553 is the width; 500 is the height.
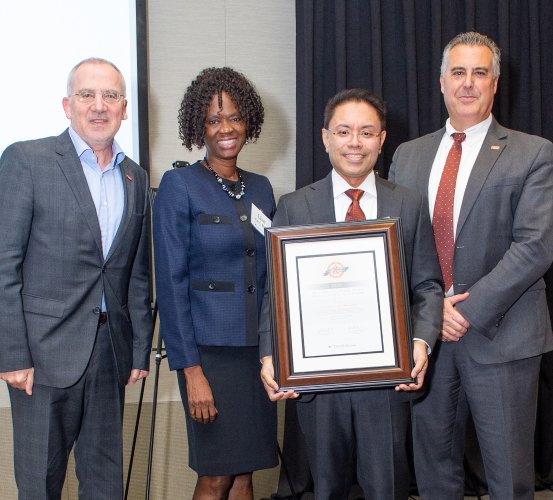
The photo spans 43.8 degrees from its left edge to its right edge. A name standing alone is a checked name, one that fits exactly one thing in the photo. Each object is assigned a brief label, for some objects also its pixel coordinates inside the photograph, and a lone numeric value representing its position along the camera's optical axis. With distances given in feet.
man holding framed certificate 6.59
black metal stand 8.88
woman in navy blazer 7.35
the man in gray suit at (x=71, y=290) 6.84
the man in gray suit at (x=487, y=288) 7.58
